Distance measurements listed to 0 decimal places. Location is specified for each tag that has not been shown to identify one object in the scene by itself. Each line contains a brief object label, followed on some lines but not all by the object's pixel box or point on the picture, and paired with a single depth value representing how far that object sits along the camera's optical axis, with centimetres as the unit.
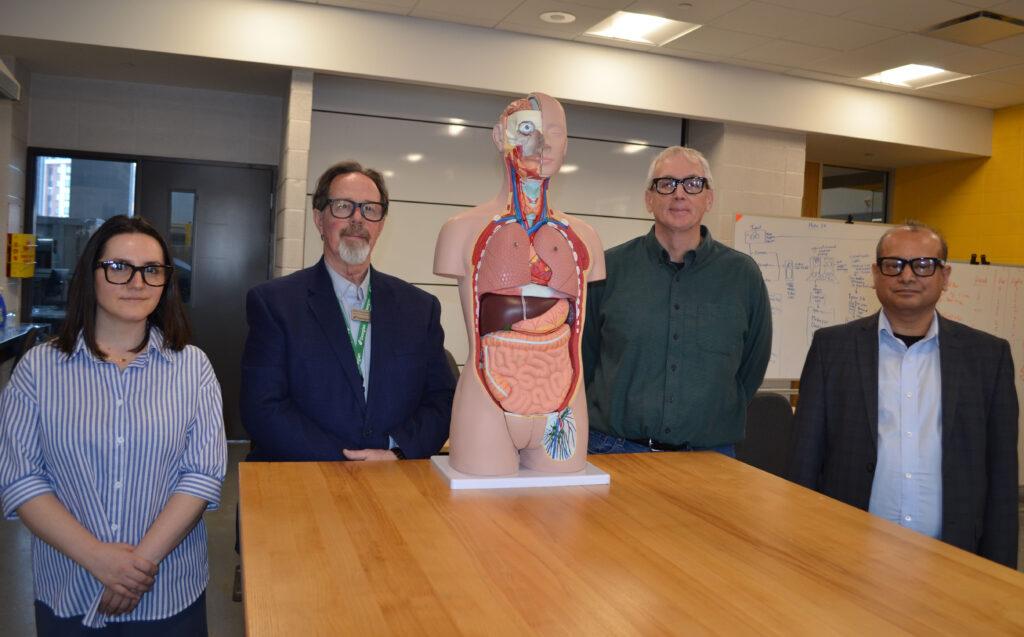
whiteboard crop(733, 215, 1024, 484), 529
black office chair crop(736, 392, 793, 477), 342
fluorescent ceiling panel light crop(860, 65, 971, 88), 582
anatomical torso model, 170
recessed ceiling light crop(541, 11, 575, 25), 484
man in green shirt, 221
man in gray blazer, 212
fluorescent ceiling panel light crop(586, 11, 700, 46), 500
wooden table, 104
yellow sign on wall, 519
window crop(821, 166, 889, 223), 786
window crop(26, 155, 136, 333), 563
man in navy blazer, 192
